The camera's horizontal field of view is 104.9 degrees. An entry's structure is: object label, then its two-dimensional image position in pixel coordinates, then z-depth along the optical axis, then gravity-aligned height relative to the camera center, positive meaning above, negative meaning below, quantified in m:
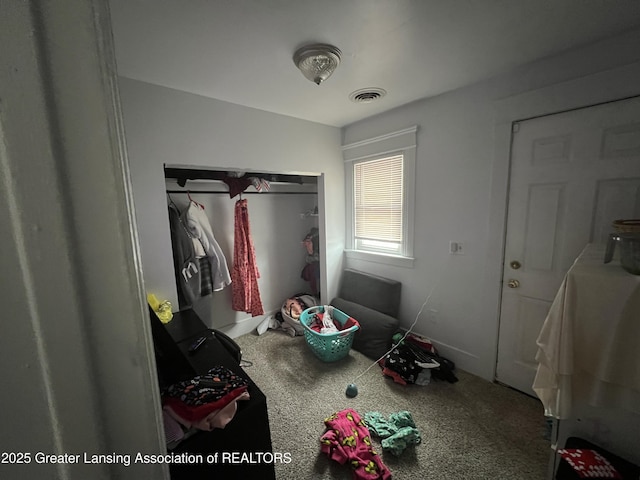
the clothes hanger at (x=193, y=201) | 2.38 +0.08
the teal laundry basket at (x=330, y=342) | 2.23 -1.25
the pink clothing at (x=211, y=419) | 0.89 -0.76
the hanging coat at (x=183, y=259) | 2.15 -0.43
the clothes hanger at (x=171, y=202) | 2.29 +0.07
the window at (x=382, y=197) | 2.38 +0.09
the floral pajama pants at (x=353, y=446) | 1.34 -1.42
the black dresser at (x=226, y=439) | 0.87 -0.86
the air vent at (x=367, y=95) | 1.92 +0.89
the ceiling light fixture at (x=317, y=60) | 1.38 +0.85
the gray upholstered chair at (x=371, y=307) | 2.35 -1.09
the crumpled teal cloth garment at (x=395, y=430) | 1.48 -1.43
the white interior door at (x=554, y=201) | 1.40 -0.01
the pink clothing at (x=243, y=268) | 2.63 -0.64
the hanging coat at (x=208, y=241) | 2.28 -0.31
